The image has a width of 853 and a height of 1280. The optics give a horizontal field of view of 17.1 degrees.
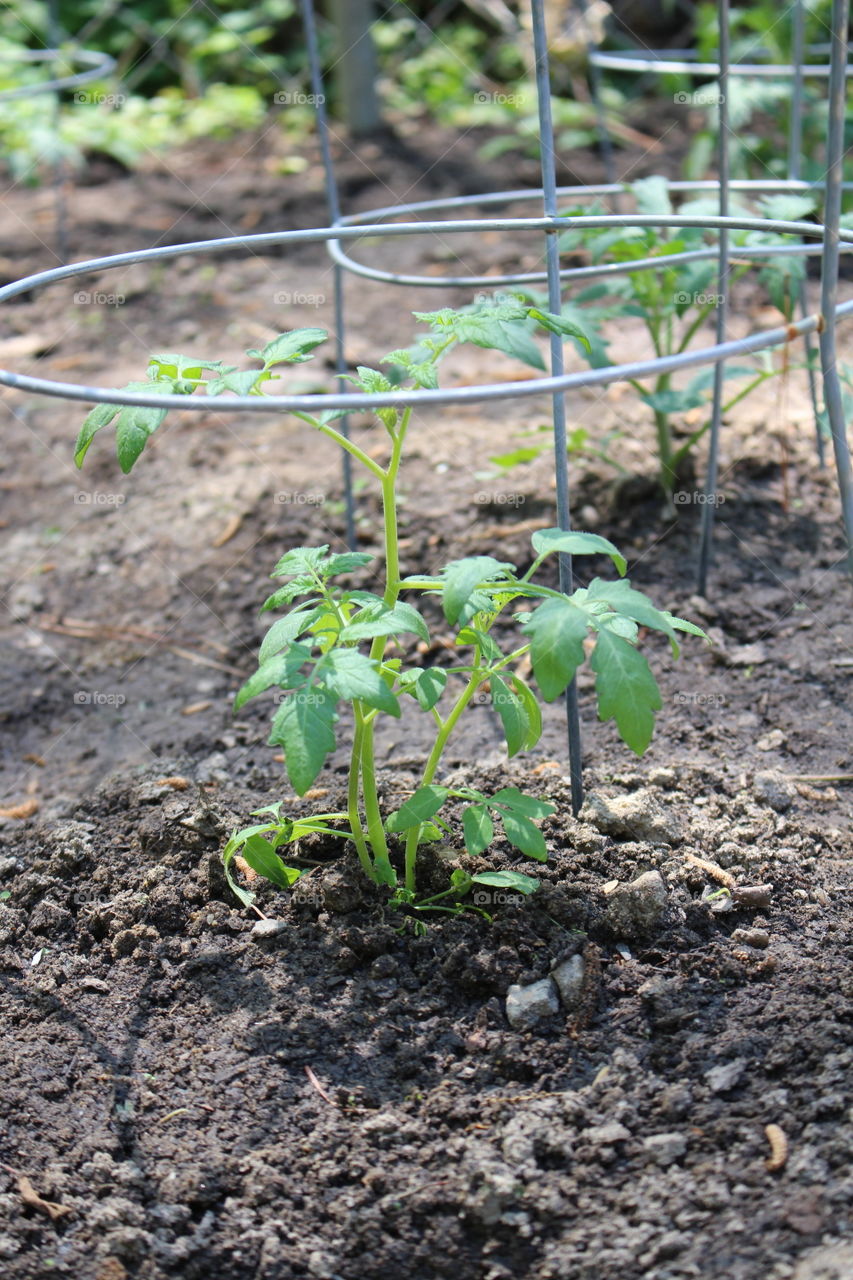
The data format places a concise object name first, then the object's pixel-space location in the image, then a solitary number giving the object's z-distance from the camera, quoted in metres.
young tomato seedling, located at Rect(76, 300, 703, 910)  1.10
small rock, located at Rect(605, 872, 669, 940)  1.18
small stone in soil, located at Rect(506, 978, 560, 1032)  1.14
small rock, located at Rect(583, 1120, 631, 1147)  1.09
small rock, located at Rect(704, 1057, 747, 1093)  1.10
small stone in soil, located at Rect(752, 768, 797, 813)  1.27
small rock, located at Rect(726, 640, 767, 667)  1.41
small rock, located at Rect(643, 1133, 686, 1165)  1.08
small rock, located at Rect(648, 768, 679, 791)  1.28
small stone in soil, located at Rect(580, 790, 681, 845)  1.23
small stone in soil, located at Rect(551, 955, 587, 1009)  1.15
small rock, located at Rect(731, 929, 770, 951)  1.17
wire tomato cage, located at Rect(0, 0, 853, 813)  1.07
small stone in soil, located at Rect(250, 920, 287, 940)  1.20
